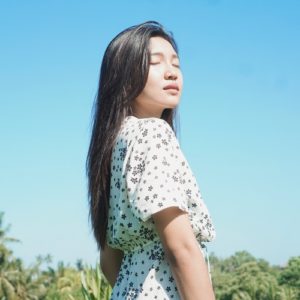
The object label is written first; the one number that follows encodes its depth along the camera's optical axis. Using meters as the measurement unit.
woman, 1.73
